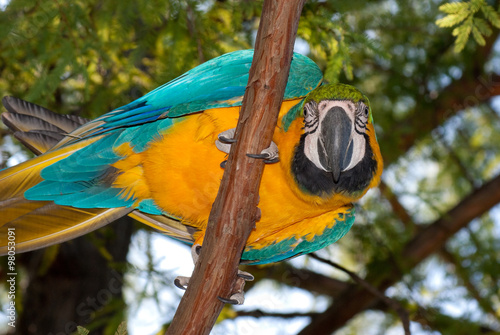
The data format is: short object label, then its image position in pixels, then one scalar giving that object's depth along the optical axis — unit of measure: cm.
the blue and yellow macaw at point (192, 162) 409
